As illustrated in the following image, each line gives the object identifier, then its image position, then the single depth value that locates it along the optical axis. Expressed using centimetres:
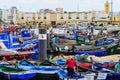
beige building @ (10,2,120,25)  11106
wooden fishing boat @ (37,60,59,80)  2186
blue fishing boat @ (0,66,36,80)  2123
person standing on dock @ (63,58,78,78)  2025
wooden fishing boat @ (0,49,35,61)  3056
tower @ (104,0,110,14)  12207
